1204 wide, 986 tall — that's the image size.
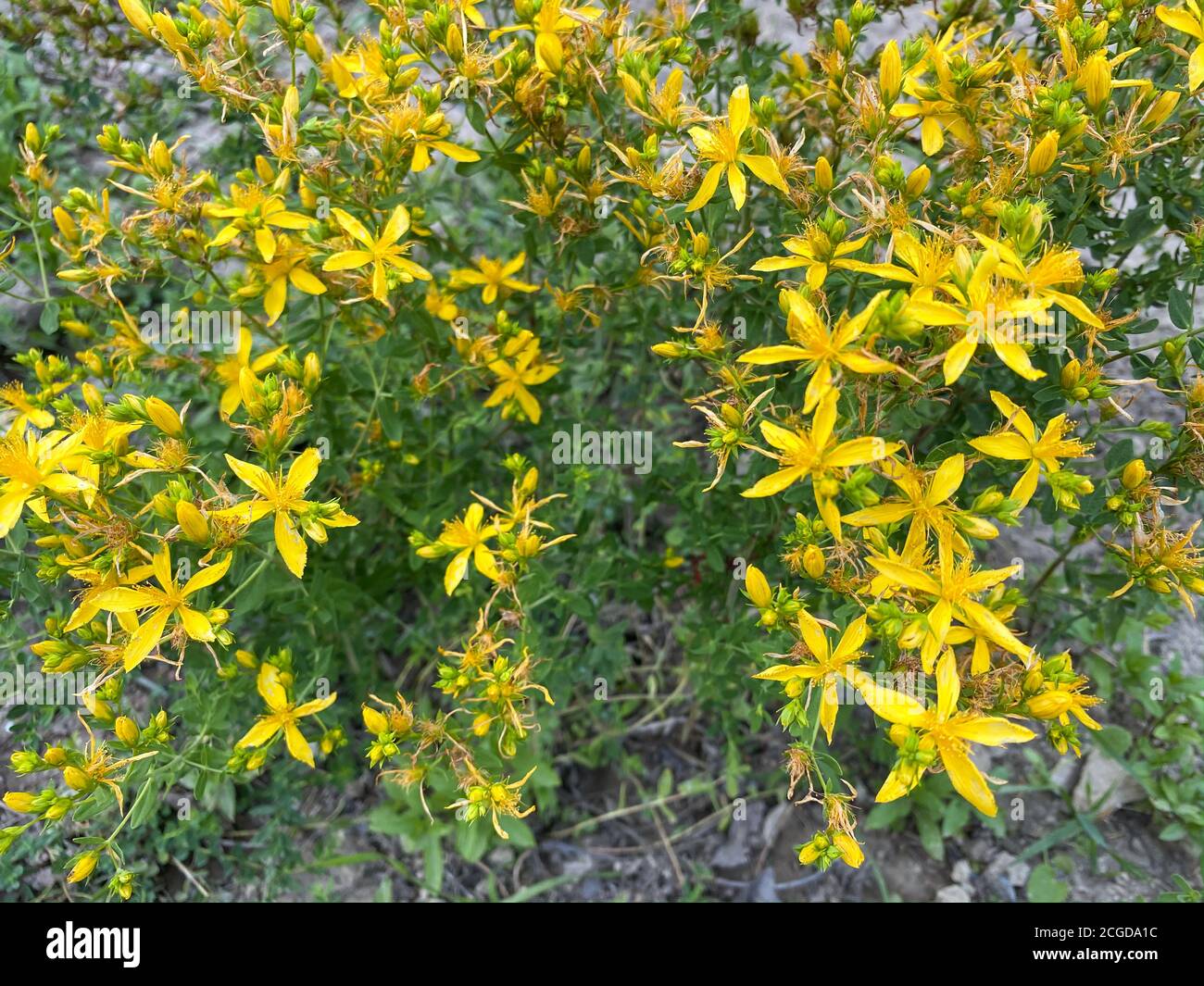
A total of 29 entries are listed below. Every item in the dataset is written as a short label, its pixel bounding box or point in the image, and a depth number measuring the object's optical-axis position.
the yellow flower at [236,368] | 0.20
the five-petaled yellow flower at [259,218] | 0.18
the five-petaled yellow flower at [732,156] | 0.17
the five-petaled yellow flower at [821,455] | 0.15
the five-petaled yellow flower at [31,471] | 0.16
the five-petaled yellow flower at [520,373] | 0.21
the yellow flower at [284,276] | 0.19
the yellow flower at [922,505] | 0.16
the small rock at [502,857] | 0.27
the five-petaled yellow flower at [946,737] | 0.15
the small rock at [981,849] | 0.26
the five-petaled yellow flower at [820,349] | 0.15
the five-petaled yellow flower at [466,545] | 0.19
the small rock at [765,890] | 0.26
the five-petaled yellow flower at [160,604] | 0.17
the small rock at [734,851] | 0.27
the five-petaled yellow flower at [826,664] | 0.16
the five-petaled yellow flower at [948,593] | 0.15
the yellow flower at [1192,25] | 0.16
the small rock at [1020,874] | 0.26
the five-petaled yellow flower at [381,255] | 0.18
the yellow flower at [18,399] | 0.19
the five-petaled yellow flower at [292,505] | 0.17
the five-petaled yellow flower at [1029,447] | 0.16
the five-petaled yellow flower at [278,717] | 0.18
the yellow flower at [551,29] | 0.18
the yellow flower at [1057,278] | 0.15
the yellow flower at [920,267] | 0.16
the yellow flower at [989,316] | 0.15
